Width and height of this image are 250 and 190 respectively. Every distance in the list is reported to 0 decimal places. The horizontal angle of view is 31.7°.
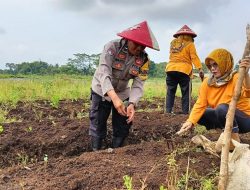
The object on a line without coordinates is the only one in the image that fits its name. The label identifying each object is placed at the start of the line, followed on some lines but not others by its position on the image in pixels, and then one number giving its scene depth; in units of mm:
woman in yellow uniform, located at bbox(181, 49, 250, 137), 3867
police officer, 4000
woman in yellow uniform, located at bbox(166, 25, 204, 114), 7004
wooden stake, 2715
